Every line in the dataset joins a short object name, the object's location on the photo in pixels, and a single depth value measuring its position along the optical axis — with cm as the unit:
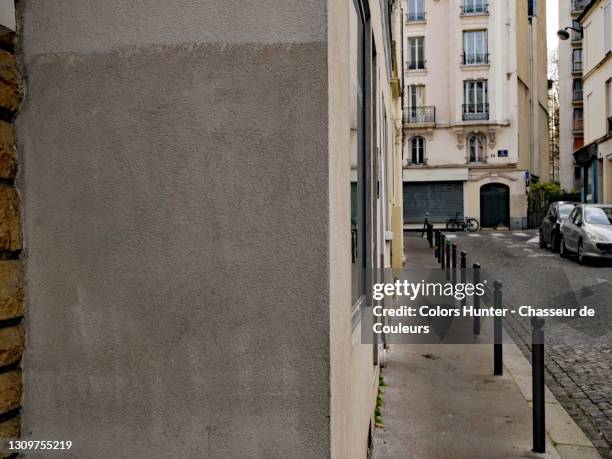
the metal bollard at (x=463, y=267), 1012
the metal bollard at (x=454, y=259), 1055
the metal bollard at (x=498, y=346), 696
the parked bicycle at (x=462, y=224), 3684
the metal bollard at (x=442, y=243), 1608
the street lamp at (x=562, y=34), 3245
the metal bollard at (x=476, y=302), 784
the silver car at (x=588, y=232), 1612
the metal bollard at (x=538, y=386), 486
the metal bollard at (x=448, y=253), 1395
